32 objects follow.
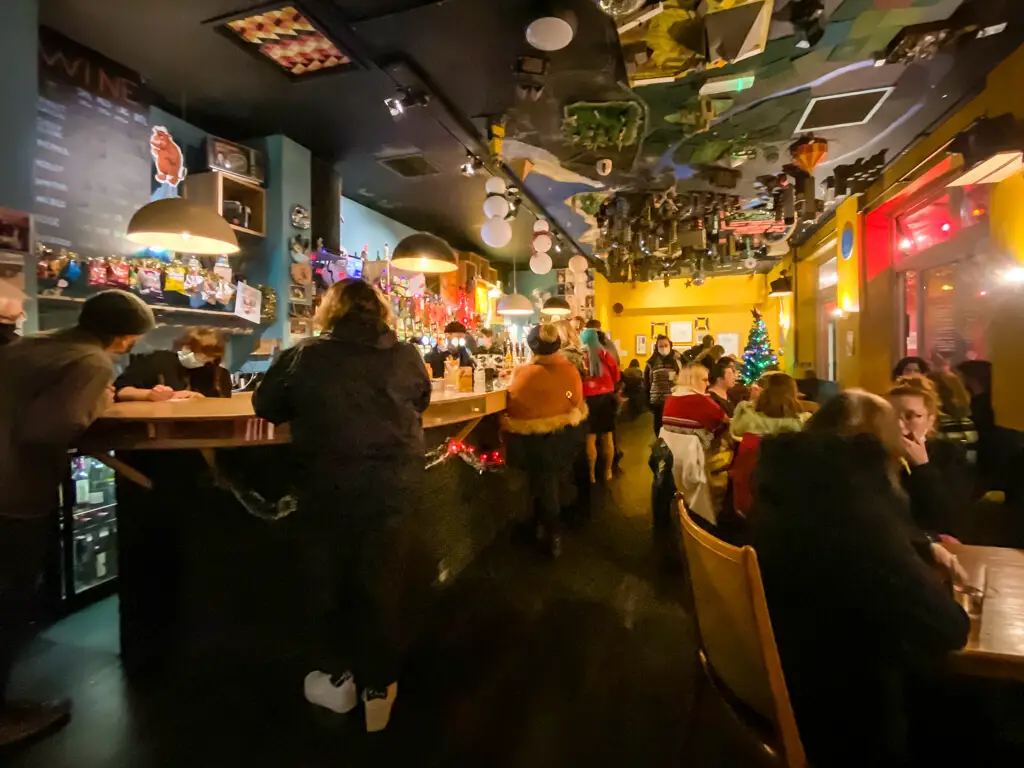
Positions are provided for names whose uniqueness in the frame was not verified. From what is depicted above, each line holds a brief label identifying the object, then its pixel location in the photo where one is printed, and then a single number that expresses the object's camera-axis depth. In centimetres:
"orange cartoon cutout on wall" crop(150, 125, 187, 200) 417
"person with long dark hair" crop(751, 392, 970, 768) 135
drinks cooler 308
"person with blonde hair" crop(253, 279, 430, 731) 204
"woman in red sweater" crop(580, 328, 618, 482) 536
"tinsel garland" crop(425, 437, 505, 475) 329
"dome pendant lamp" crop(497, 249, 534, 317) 979
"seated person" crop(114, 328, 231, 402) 332
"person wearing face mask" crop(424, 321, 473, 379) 598
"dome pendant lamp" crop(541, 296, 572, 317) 865
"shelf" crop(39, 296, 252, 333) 348
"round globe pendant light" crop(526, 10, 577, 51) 300
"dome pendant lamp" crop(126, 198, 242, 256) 309
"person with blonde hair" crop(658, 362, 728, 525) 337
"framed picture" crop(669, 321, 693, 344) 1554
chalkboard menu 344
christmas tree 954
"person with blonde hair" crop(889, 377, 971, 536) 243
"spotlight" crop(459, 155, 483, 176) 510
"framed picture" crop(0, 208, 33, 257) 275
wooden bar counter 253
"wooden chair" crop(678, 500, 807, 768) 124
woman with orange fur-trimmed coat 388
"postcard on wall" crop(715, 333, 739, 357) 1516
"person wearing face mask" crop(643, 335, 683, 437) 661
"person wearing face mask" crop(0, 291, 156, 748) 206
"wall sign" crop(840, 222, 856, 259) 704
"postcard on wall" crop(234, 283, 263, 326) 464
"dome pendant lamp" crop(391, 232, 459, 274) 416
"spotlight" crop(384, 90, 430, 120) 391
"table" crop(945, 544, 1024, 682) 131
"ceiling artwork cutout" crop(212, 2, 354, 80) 324
